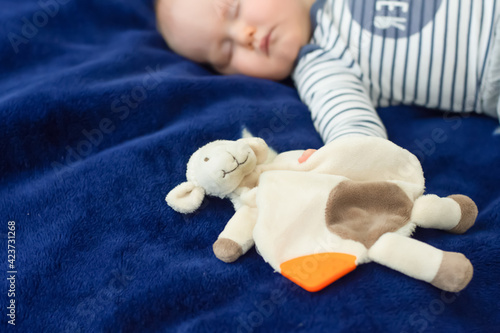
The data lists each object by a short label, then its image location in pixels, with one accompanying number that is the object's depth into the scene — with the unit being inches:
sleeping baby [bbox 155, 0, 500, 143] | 35.7
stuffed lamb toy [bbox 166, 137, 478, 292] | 20.4
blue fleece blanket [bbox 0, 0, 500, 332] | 20.6
